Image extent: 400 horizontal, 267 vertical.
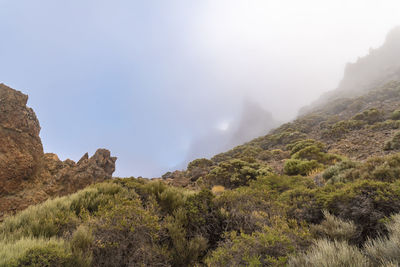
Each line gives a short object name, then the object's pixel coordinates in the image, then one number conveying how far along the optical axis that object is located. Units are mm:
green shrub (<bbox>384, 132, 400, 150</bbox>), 8547
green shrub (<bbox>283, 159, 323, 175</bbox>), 8961
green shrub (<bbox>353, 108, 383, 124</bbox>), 17312
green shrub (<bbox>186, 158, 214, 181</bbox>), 18108
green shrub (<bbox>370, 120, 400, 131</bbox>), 13372
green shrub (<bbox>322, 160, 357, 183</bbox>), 6278
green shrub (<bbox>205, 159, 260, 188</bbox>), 9469
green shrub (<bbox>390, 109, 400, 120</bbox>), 15711
